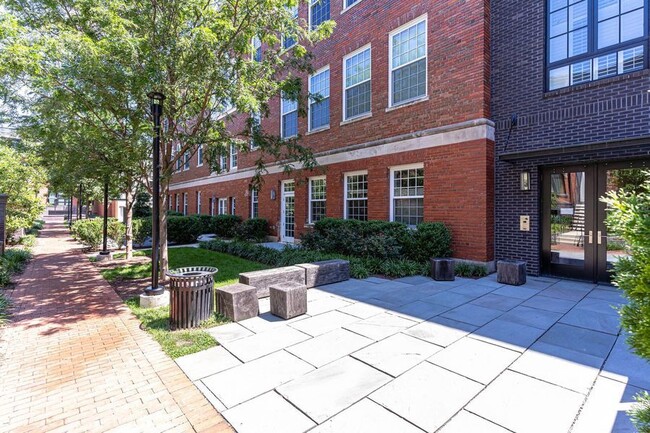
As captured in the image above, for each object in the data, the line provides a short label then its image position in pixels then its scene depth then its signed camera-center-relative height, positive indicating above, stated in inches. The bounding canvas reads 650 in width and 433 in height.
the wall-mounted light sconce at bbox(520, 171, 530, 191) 322.3 +33.3
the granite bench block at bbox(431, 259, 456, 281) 310.7 -51.0
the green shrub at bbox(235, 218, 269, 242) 642.2 -29.4
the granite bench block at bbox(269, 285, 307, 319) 211.8 -55.4
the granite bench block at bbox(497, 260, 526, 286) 292.4 -50.8
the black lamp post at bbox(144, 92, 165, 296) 244.2 +17.4
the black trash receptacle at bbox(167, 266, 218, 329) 197.8 -51.1
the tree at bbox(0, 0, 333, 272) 230.4 +114.1
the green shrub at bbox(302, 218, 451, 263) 350.0 -28.8
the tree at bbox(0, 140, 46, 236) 564.1 +48.1
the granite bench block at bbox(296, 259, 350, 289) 294.0 -52.1
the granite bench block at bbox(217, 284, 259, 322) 209.6 -56.0
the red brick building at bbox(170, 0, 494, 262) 344.5 +117.3
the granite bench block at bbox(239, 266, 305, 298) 255.8 -49.9
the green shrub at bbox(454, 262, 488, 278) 330.6 -55.8
